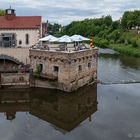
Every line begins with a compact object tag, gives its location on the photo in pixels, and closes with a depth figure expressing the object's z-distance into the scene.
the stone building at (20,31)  24.83
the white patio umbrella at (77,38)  22.43
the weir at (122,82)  23.46
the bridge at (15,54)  22.92
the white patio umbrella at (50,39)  22.49
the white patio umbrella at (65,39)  21.42
